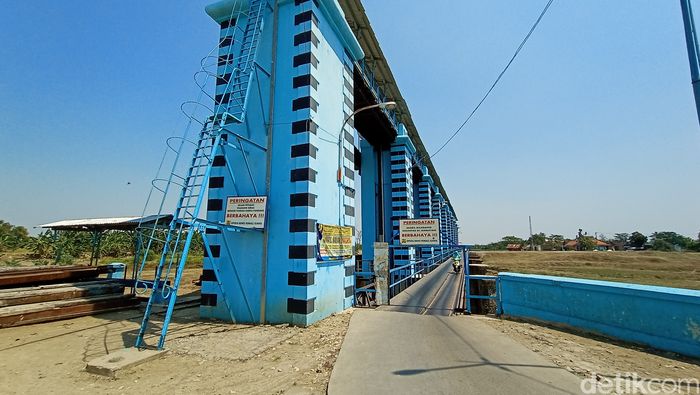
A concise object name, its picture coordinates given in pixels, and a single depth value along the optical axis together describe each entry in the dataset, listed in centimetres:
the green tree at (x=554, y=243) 12669
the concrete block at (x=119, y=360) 457
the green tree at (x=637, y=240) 11131
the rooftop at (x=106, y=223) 1205
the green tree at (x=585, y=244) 11131
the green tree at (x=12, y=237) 4971
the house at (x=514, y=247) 11862
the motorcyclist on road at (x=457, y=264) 2597
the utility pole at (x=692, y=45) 460
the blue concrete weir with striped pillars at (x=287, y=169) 810
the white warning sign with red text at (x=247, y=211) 819
